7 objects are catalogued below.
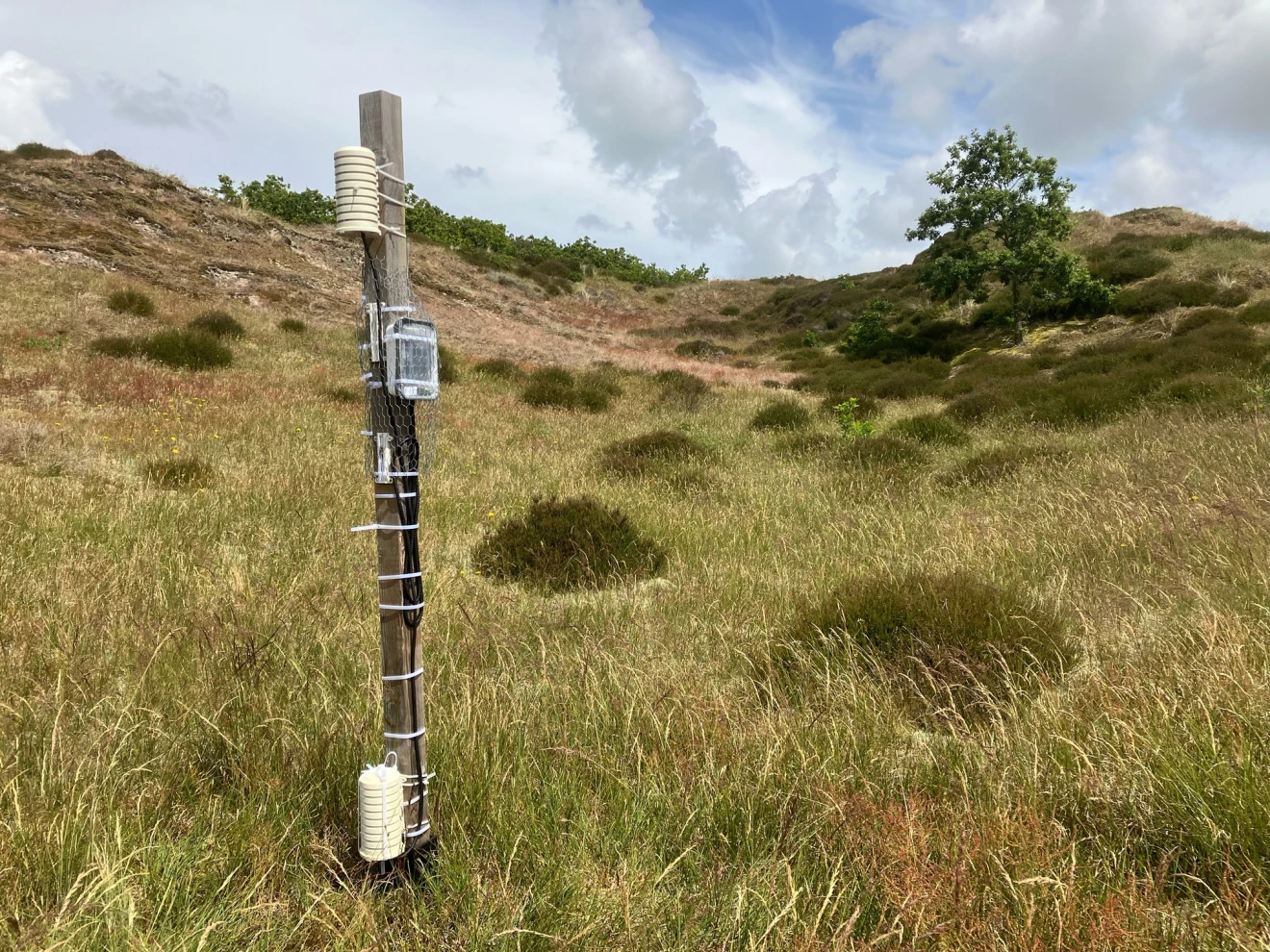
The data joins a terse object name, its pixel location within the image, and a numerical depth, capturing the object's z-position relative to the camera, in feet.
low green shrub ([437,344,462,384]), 48.21
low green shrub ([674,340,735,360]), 99.07
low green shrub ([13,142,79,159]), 76.59
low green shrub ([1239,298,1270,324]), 46.83
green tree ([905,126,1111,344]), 64.49
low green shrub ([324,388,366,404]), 37.17
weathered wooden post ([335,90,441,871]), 5.34
